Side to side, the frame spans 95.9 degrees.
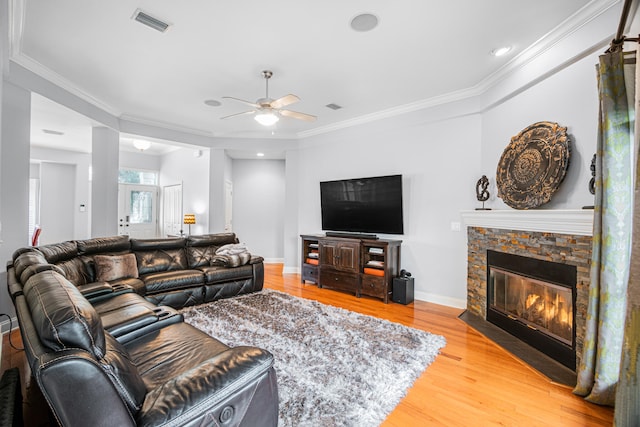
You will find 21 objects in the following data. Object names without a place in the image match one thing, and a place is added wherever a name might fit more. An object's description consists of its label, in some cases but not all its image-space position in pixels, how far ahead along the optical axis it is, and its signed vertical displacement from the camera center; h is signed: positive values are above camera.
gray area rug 1.95 -1.28
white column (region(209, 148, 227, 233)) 6.14 +0.49
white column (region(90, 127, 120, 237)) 4.72 +0.47
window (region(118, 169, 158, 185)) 7.73 +0.99
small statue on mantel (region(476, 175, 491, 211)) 3.59 +0.33
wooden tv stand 4.39 -0.81
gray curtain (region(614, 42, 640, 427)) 1.22 -0.55
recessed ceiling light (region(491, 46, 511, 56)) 2.97 +1.73
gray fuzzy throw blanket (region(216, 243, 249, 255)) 4.62 -0.58
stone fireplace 2.40 -0.58
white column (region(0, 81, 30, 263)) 3.21 +0.49
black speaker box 4.22 -1.10
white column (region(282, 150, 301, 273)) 6.17 -0.06
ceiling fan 3.29 +1.24
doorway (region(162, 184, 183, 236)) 7.41 +0.07
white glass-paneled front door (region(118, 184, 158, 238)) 7.61 +0.06
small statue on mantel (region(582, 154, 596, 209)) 2.35 +0.32
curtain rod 1.66 +1.15
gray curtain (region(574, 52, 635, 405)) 1.93 +0.01
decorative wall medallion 2.74 +0.53
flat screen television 4.59 +0.18
